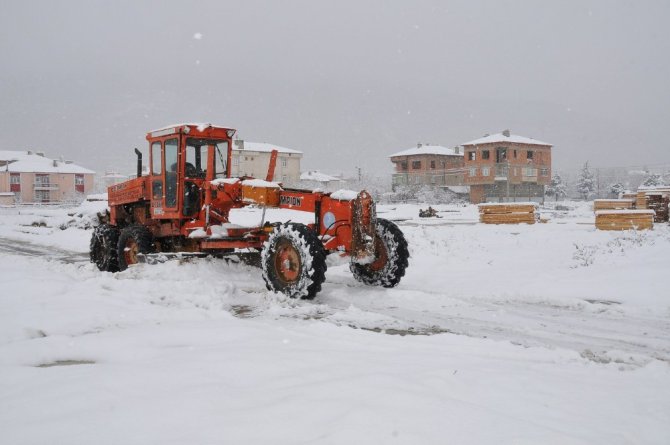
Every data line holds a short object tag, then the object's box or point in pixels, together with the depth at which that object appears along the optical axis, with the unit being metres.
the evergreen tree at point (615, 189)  72.49
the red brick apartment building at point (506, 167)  69.88
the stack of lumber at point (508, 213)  26.98
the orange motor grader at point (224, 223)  8.13
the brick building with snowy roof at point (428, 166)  81.38
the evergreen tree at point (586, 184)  86.31
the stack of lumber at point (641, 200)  28.03
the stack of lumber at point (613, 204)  27.72
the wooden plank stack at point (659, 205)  24.41
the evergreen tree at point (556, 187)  86.00
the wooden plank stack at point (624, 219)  20.09
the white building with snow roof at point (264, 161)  82.00
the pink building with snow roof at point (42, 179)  86.12
